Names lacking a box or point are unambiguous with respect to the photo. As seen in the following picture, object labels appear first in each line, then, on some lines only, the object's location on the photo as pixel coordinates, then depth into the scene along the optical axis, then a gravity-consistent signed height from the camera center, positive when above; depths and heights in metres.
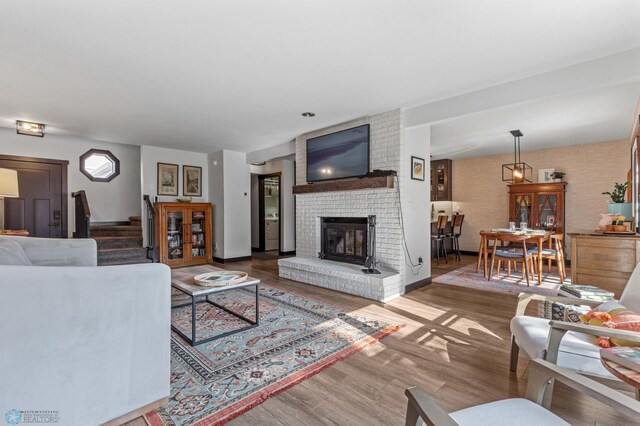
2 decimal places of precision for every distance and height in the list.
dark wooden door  4.98 +0.20
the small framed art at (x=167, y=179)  6.10 +0.63
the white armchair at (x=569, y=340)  1.41 -0.70
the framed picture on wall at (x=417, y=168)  4.12 +0.55
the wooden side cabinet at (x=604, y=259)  3.03 -0.53
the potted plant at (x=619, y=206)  3.52 +0.02
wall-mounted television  4.25 +0.80
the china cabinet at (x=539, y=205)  6.01 +0.06
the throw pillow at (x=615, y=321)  1.37 -0.55
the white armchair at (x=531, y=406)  0.88 -0.64
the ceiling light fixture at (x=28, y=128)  4.37 +1.20
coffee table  2.48 -0.66
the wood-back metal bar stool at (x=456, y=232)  6.93 -0.57
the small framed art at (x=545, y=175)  6.21 +0.67
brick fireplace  3.89 -0.33
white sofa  1.29 -0.60
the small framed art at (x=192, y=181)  6.49 +0.63
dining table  4.46 -0.42
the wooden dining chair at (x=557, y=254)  4.54 -0.69
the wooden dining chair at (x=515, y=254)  4.49 -0.70
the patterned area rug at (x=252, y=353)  1.73 -1.08
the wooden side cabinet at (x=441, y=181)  7.46 +0.67
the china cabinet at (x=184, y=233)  5.76 -0.46
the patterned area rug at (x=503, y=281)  4.14 -1.09
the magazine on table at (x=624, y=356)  0.97 -0.50
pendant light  5.58 +0.79
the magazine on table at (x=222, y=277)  2.78 -0.62
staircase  5.12 -0.58
